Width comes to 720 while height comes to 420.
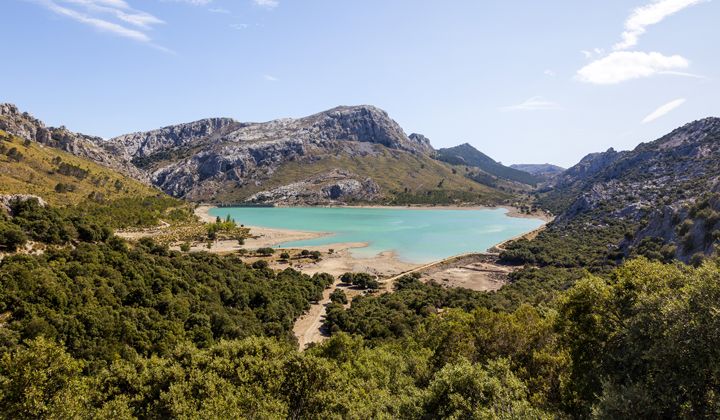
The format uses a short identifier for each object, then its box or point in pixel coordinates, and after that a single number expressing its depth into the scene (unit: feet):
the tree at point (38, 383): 55.01
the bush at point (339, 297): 217.97
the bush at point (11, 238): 137.59
